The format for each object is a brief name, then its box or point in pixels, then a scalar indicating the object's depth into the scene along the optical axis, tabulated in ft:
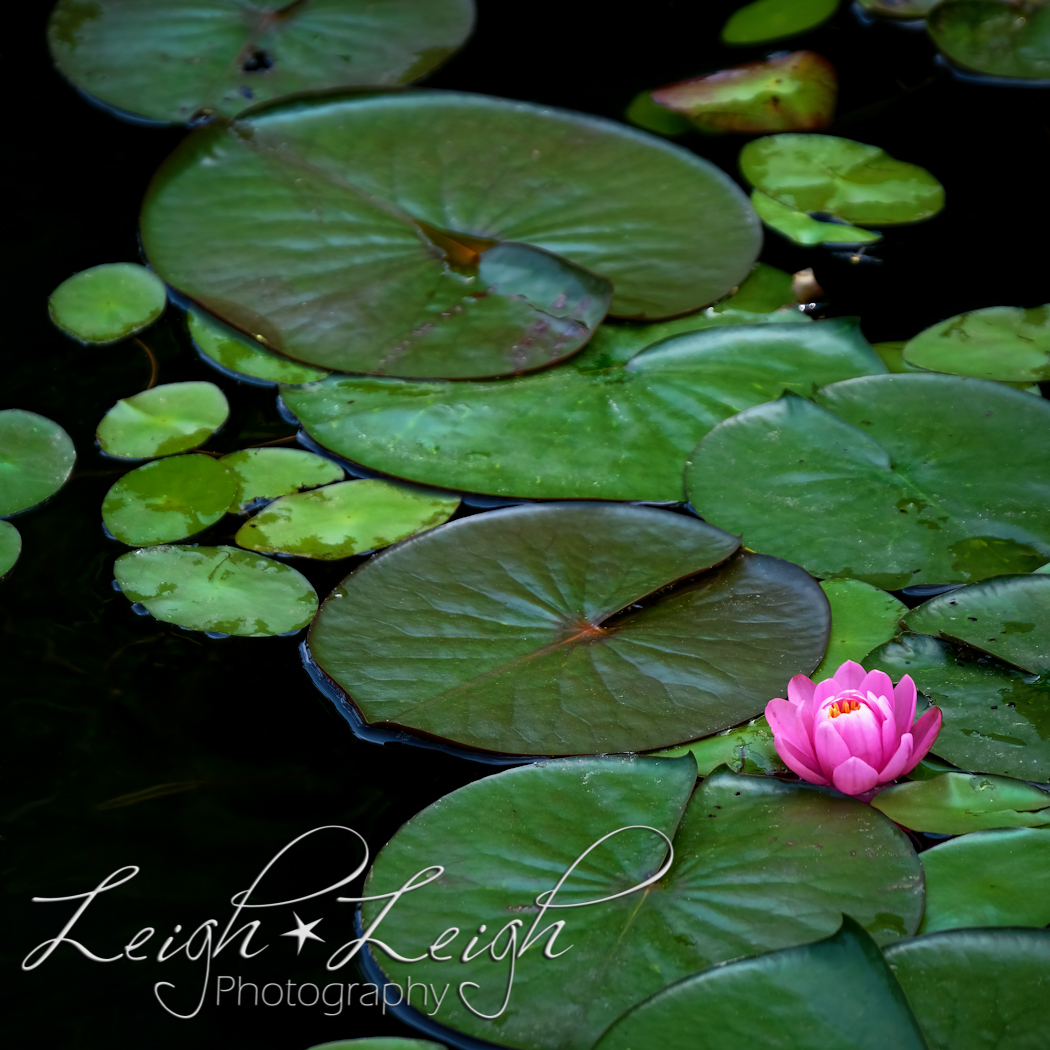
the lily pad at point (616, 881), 15.58
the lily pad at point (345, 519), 16.18
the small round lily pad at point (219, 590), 16.06
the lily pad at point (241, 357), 16.48
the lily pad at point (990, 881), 15.64
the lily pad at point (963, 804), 15.75
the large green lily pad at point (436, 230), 16.49
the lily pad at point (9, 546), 16.17
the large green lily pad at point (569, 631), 15.88
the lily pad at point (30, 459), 16.27
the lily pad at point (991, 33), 17.29
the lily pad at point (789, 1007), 15.37
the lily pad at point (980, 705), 15.82
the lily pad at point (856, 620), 15.98
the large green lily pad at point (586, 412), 16.28
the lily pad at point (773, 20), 17.43
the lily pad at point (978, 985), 15.46
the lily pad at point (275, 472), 16.28
